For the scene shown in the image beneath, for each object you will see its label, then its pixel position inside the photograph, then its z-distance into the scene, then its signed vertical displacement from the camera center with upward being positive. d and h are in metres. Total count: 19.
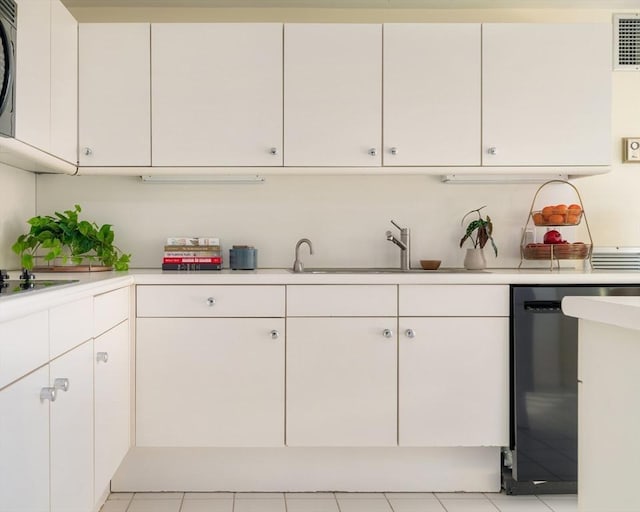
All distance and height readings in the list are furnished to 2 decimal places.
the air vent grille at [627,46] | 2.93 +1.09
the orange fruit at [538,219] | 2.75 +0.19
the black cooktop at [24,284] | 1.43 -0.08
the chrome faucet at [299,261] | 2.65 -0.02
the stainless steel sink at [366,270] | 2.75 -0.06
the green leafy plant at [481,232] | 2.81 +0.12
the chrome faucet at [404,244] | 2.76 +0.06
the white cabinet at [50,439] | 1.19 -0.45
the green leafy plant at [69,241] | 2.44 +0.07
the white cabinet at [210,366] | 2.37 -0.46
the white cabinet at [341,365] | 2.38 -0.45
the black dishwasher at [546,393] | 2.37 -0.56
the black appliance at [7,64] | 1.76 +0.60
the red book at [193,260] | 2.64 -0.02
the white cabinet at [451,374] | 2.40 -0.49
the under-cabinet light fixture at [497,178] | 2.82 +0.39
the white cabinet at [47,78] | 1.98 +0.68
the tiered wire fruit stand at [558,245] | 2.67 +0.06
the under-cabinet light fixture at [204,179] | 2.78 +0.38
